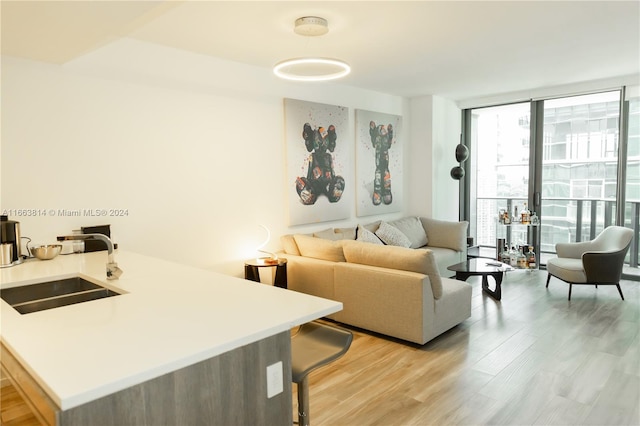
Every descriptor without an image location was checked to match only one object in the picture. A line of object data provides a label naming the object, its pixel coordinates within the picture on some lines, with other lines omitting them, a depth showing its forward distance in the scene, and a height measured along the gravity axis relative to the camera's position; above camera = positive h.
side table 4.04 -0.82
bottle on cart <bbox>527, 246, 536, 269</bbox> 5.25 -1.00
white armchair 4.41 -0.89
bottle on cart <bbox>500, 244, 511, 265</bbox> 5.39 -0.98
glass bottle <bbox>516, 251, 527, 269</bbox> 5.21 -1.00
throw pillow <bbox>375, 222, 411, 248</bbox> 5.40 -0.68
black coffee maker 2.46 -0.32
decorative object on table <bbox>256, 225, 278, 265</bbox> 4.12 -0.73
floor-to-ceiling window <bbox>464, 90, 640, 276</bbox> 5.53 +0.25
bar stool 1.72 -0.72
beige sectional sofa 3.42 -0.91
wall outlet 1.53 -0.71
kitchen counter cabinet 1.14 -0.50
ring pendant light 3.06 +0.91
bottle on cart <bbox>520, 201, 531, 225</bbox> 5.69 -0.49
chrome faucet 2.15 -0.40
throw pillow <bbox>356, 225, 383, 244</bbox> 5.08 -0.64
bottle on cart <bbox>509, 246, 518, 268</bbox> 5.30 -0.98
